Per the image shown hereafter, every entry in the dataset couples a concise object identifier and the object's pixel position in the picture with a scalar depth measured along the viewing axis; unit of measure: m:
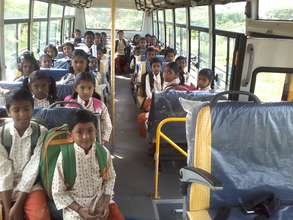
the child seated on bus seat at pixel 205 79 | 5.34
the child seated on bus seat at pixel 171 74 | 5.99
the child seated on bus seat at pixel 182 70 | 6.60
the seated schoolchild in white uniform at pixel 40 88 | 4.09
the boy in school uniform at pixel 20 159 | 2.73
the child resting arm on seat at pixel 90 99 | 4.03
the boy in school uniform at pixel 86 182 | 2.70
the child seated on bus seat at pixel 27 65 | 5.19
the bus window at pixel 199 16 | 7.15
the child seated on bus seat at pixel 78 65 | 5.54
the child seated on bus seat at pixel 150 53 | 8.00
